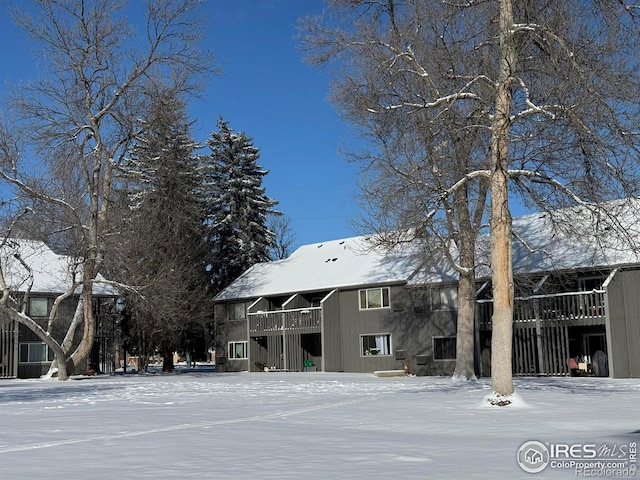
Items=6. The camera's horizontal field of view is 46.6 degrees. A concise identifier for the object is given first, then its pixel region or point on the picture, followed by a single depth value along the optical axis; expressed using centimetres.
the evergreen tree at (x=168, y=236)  3691
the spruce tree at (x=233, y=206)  5425
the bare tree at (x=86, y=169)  3419
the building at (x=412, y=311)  2927
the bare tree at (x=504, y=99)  1545
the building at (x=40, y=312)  4119
